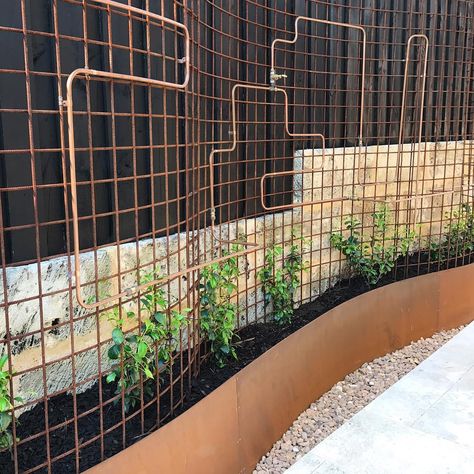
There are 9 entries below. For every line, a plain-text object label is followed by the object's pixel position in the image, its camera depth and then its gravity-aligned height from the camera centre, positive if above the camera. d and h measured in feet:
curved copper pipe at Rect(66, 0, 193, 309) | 5.63 +0.28
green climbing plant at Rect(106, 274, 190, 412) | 7.03 -2.71
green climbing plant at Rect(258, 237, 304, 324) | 11.86 -3.07
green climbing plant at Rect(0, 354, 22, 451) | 5.69 -2.77
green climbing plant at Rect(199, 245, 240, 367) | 9.51 -2.98
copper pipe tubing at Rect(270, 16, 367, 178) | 11.45 +2.07
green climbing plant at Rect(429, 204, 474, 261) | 16.53 -2.99
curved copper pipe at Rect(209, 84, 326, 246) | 9.70 +0.18
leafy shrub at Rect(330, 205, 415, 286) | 14.12 -2.82
